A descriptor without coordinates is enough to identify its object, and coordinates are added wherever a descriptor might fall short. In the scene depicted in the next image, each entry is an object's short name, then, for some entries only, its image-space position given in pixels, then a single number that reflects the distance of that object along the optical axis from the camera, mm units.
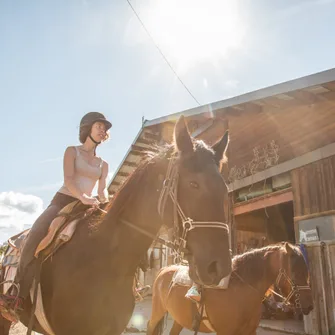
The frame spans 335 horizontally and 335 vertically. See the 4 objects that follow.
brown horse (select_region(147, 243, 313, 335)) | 5086
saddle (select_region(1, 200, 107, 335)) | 2820
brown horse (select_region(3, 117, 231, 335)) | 2291
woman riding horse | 2842
